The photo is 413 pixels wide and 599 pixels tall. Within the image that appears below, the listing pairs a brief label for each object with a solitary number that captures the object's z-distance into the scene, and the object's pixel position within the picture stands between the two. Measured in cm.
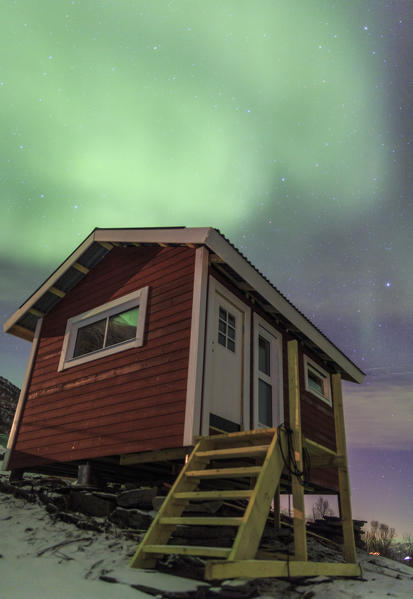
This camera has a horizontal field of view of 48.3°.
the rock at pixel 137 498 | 692
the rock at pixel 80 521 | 651
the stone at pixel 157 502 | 663
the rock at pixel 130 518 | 642
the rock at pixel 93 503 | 713
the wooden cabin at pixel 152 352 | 750
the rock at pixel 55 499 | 747
